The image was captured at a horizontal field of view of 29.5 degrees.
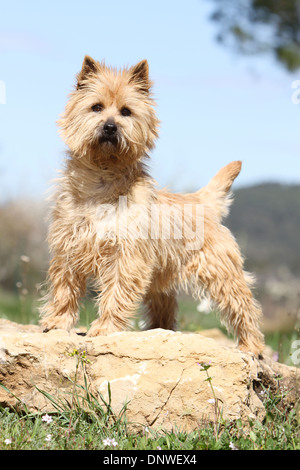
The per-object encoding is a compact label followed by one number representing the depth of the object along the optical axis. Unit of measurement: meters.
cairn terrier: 4.21
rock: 3.73
